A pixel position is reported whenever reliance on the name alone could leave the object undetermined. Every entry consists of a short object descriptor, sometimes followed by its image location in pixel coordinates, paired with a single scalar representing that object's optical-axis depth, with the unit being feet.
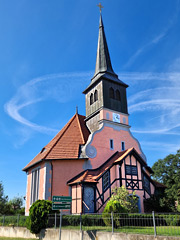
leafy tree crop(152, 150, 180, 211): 122.57
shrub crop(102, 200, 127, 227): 40.88
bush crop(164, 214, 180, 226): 43.76
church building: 63.98
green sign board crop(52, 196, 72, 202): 38.32
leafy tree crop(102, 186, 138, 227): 58.44
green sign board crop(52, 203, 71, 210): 37.88
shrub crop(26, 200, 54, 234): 47.96
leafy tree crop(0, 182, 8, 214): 102.49
